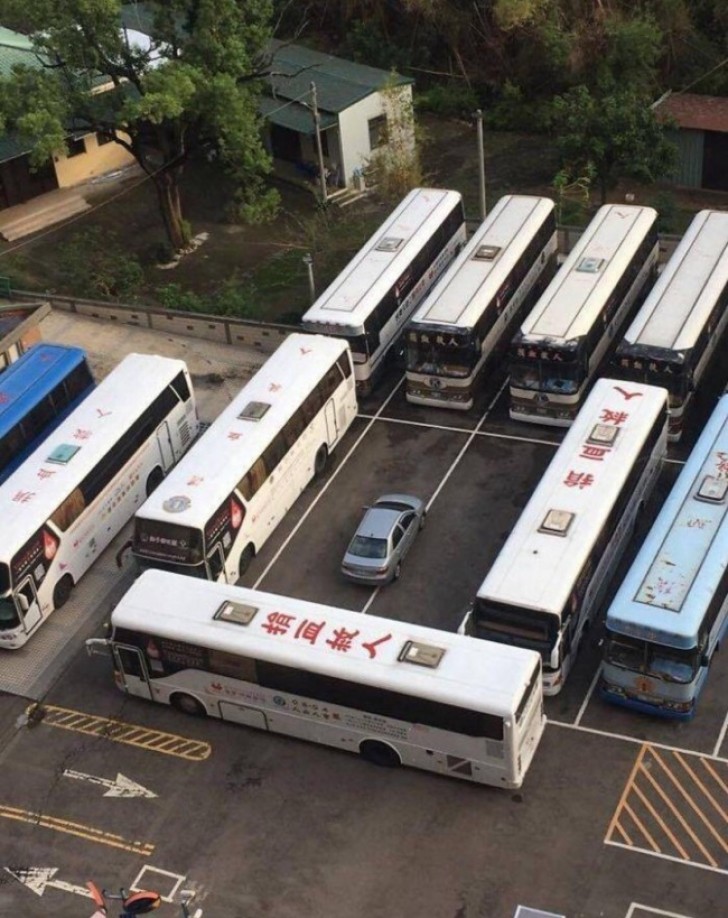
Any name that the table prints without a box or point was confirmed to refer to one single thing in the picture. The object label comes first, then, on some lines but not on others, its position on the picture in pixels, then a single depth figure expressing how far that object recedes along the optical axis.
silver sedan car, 31.69
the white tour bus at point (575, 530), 27.06
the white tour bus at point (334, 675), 25.25
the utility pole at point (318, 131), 51.00
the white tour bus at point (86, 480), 30.97
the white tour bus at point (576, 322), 35.75
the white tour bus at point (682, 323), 34.72
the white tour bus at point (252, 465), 30.73
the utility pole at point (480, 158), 45.70
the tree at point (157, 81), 42.81
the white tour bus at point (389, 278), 37.97
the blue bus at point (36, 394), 35.69
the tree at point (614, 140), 48.19
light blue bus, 25.95
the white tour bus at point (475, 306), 36.94
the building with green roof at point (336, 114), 52.88
